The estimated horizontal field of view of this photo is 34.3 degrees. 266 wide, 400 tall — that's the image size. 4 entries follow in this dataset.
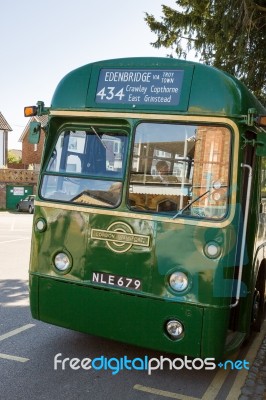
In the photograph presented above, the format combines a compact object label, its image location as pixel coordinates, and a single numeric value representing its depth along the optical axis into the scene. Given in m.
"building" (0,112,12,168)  47.12
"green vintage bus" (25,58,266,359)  3.90
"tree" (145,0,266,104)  10.07
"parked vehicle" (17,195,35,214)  32.10
